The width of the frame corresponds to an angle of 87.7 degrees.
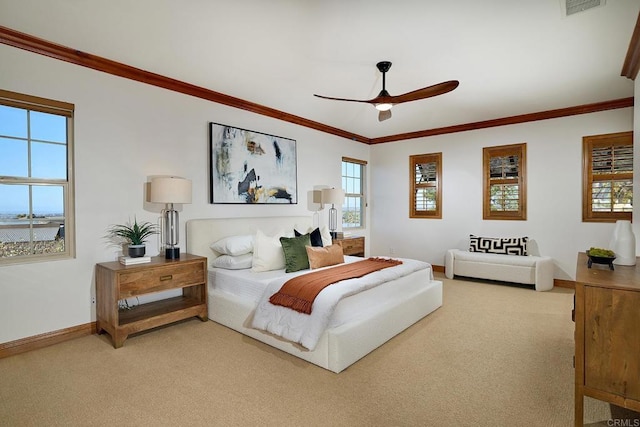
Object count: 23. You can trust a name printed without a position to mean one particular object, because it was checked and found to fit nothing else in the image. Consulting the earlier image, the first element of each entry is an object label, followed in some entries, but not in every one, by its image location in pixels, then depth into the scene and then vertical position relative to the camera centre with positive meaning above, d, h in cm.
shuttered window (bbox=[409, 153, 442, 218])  617 +46
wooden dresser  170 -70
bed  254 -93
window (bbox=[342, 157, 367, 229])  653 +36
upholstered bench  482 -90
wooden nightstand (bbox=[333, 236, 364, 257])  563 -62
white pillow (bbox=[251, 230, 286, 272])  353 -47
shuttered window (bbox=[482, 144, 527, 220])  534 +45
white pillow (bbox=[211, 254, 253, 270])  366 -57
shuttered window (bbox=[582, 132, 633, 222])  459 +45
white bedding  251 -84
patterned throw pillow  521 -58
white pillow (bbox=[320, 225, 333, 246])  425 -35
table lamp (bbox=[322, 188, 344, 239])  543 +22
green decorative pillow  349 -47
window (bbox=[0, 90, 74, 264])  280 +28
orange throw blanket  265 -63
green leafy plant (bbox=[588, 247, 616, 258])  219 -30
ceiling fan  287 +106
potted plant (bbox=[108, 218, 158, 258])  317 -23
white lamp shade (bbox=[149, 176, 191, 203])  328 +20
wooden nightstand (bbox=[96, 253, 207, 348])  290 -74
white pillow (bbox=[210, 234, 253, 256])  374 -40
